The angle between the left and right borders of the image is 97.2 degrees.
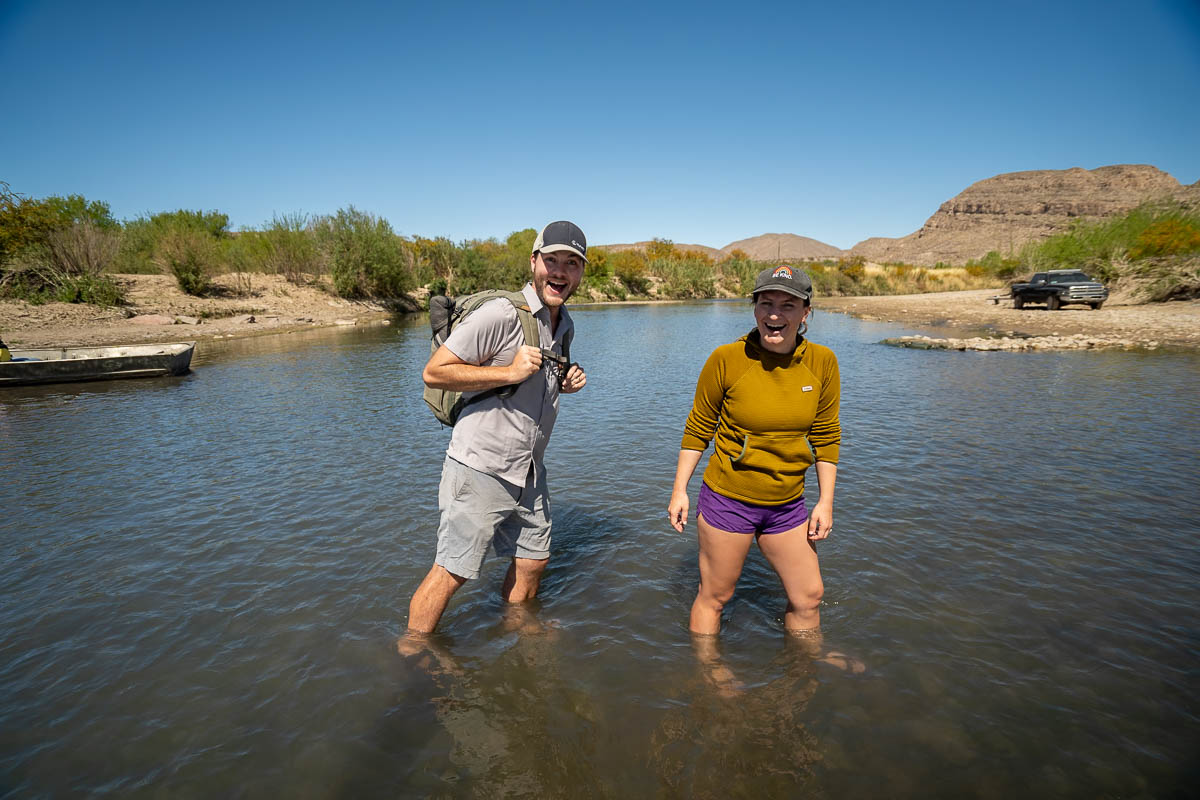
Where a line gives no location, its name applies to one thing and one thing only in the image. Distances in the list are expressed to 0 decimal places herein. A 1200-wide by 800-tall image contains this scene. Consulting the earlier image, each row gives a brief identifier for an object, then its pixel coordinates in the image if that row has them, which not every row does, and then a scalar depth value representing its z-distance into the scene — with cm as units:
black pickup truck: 2739
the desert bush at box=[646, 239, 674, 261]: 11325
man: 306
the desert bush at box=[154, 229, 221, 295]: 3603
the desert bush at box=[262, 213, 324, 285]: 4681
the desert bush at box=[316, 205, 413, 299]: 4669
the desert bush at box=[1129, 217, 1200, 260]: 2800
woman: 301
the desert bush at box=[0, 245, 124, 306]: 2705
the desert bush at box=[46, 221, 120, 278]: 2997
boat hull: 1398
